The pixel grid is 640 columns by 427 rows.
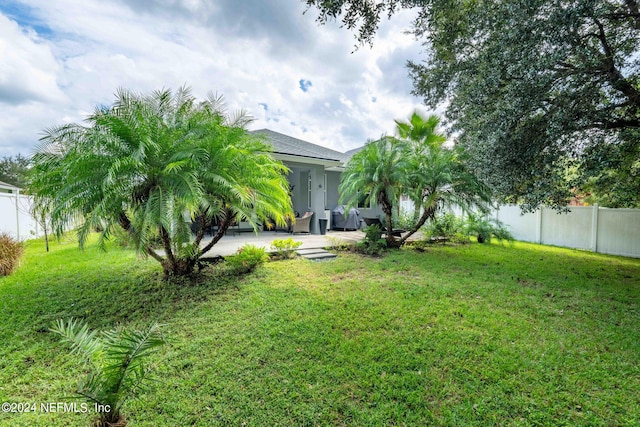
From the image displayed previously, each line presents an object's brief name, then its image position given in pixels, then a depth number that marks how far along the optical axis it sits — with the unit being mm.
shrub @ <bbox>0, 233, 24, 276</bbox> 6312
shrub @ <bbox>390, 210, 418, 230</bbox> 11997
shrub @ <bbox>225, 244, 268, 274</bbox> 6402
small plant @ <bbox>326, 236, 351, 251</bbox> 9070
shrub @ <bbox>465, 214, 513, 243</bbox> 11320
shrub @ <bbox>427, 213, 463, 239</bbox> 11250
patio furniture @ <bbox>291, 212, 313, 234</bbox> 11753
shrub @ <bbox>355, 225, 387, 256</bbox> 8729
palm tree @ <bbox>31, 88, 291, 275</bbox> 4426
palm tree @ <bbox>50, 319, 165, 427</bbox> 2039
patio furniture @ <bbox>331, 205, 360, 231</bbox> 13859
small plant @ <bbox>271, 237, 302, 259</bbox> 7720
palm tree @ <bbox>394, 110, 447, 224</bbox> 8945
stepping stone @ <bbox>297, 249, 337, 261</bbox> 8016
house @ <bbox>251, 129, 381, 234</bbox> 11625
